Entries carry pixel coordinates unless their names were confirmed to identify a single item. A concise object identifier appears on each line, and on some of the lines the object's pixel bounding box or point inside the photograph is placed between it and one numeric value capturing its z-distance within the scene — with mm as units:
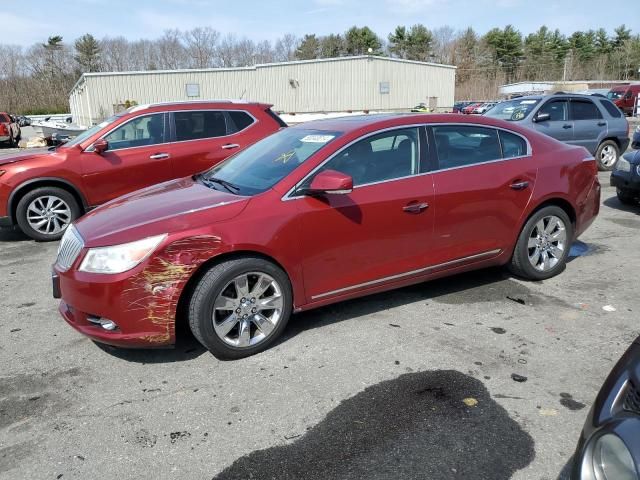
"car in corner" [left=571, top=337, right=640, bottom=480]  1602
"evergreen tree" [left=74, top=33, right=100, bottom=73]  73062
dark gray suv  10797
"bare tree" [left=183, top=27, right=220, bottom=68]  76575
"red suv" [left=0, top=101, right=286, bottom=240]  6934
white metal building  30266
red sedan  3379
